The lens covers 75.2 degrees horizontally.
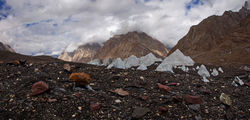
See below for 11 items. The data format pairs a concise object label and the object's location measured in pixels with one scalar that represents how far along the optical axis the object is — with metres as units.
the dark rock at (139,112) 3.65
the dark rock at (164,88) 5.16
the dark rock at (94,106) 3.75
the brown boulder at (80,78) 4.84
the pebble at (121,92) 4.69
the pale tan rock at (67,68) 6.21
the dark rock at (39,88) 4.04
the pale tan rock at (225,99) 4.74
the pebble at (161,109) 3.88
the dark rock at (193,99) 4.45
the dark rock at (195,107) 4.18
